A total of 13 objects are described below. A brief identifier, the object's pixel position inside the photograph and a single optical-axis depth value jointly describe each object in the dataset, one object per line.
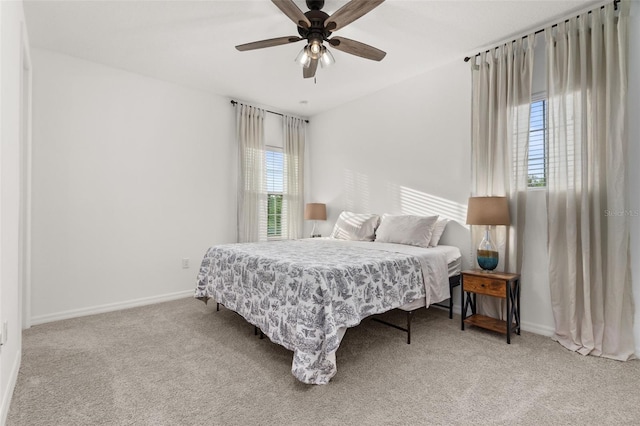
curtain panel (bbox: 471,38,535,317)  2.94
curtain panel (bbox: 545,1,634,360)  2.39
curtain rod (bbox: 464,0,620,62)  2.47
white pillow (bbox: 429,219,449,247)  3.48
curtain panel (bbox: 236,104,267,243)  4.70
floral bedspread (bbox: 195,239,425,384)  2.02
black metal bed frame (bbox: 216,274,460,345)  2.67
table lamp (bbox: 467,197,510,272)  2.83
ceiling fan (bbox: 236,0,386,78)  2.19
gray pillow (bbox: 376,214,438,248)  3.43
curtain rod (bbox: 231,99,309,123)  4.68
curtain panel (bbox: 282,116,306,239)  5.28
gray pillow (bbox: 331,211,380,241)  4.06
